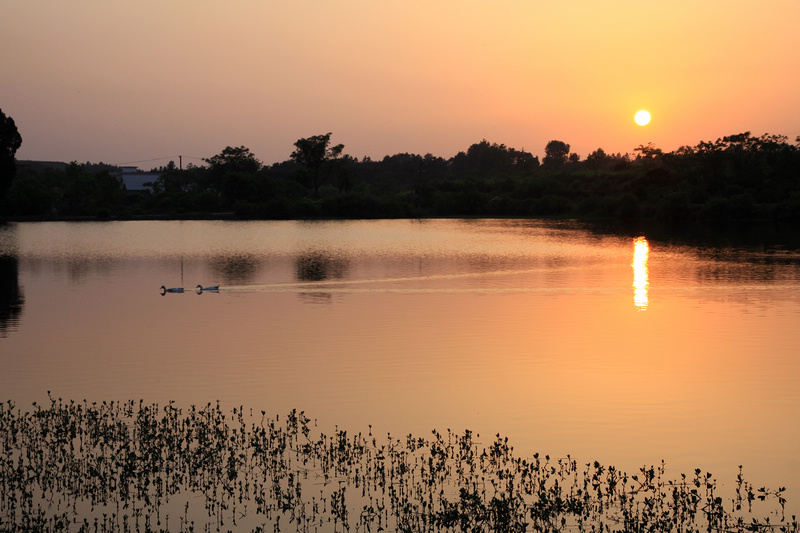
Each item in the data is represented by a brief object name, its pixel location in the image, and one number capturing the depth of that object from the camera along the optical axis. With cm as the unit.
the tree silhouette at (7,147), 7919
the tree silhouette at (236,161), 15112
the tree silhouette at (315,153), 14288
